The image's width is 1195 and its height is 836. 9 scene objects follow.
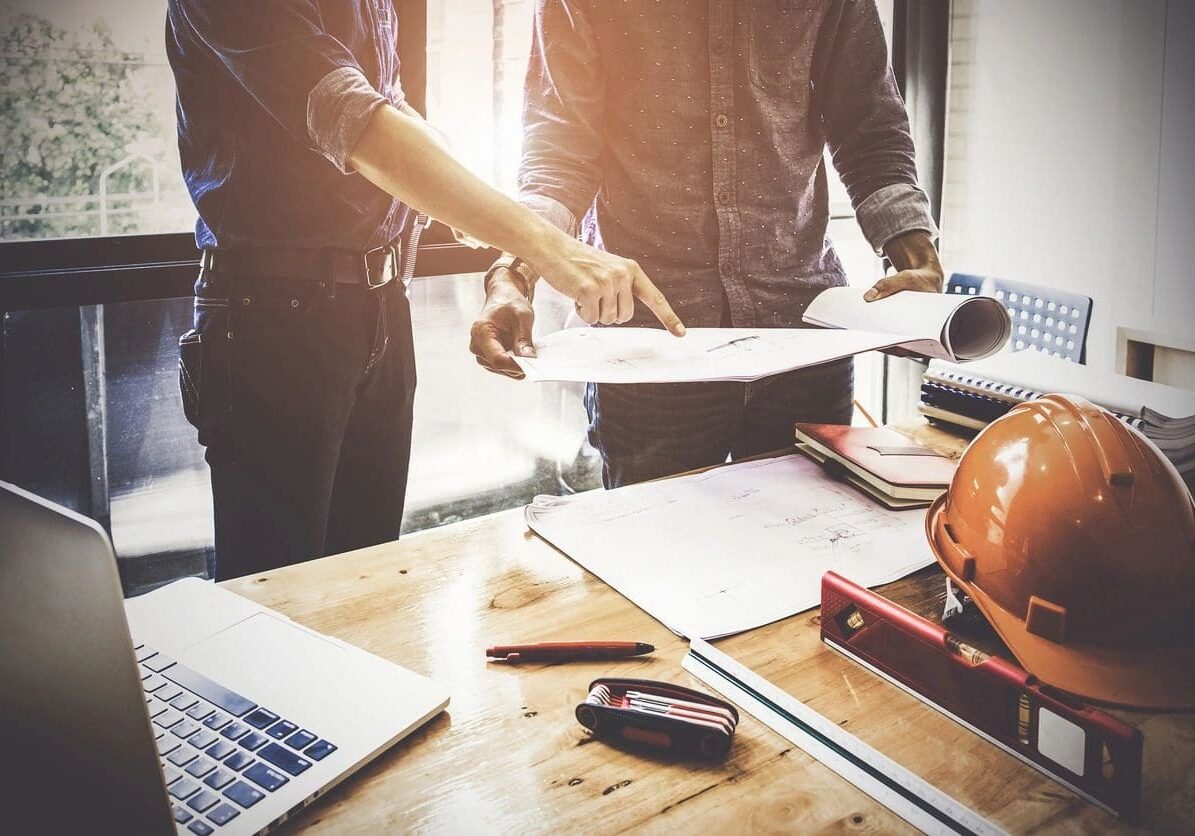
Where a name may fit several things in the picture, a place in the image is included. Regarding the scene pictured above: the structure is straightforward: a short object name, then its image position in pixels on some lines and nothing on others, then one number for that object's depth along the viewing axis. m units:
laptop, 0.40
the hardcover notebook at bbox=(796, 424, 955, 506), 1.09
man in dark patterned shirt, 1.43
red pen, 0.79
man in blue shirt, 1.19
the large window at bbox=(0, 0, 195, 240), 1.83
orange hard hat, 0.72
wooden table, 0.61
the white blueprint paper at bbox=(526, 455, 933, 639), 0.88
